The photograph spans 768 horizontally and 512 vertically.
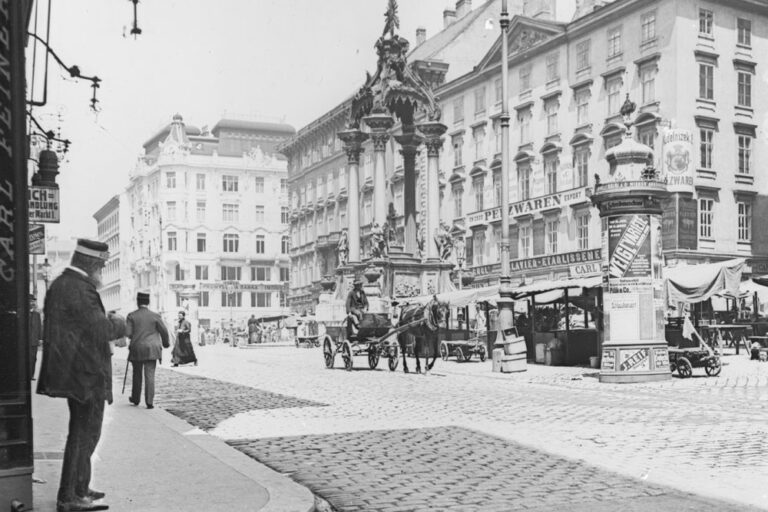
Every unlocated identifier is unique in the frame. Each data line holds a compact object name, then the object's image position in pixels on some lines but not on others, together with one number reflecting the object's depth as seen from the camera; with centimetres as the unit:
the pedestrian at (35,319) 1711
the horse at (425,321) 2288
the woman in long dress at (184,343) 2834
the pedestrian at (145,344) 1460
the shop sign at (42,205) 1653
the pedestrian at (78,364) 632
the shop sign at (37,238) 2082
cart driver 2492
